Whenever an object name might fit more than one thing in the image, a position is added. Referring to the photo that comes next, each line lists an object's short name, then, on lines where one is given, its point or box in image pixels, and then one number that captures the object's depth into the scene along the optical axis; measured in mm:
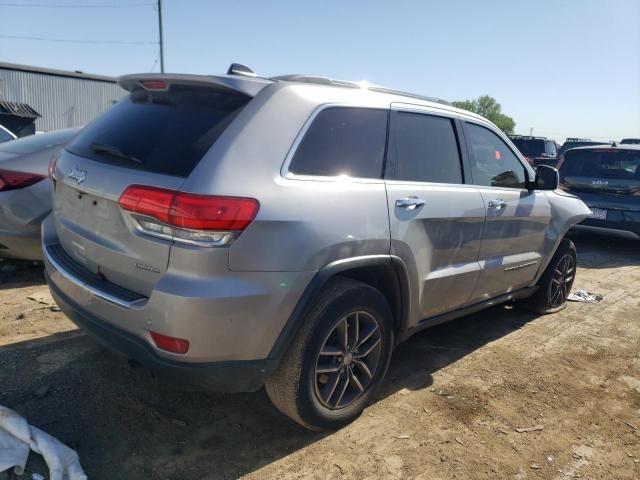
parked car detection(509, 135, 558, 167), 17484
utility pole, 25391
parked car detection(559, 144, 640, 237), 7852
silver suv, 2291
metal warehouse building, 27891
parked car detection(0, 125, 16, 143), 7211
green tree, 94375
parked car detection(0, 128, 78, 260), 4496
